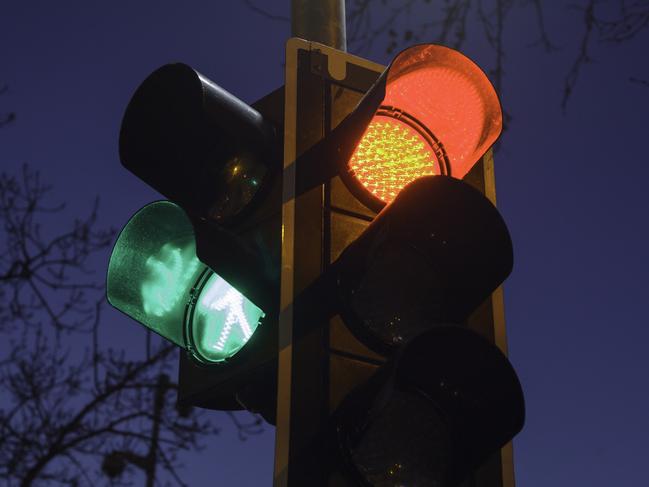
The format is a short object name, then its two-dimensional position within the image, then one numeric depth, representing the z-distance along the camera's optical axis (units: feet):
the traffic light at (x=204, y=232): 16.66
